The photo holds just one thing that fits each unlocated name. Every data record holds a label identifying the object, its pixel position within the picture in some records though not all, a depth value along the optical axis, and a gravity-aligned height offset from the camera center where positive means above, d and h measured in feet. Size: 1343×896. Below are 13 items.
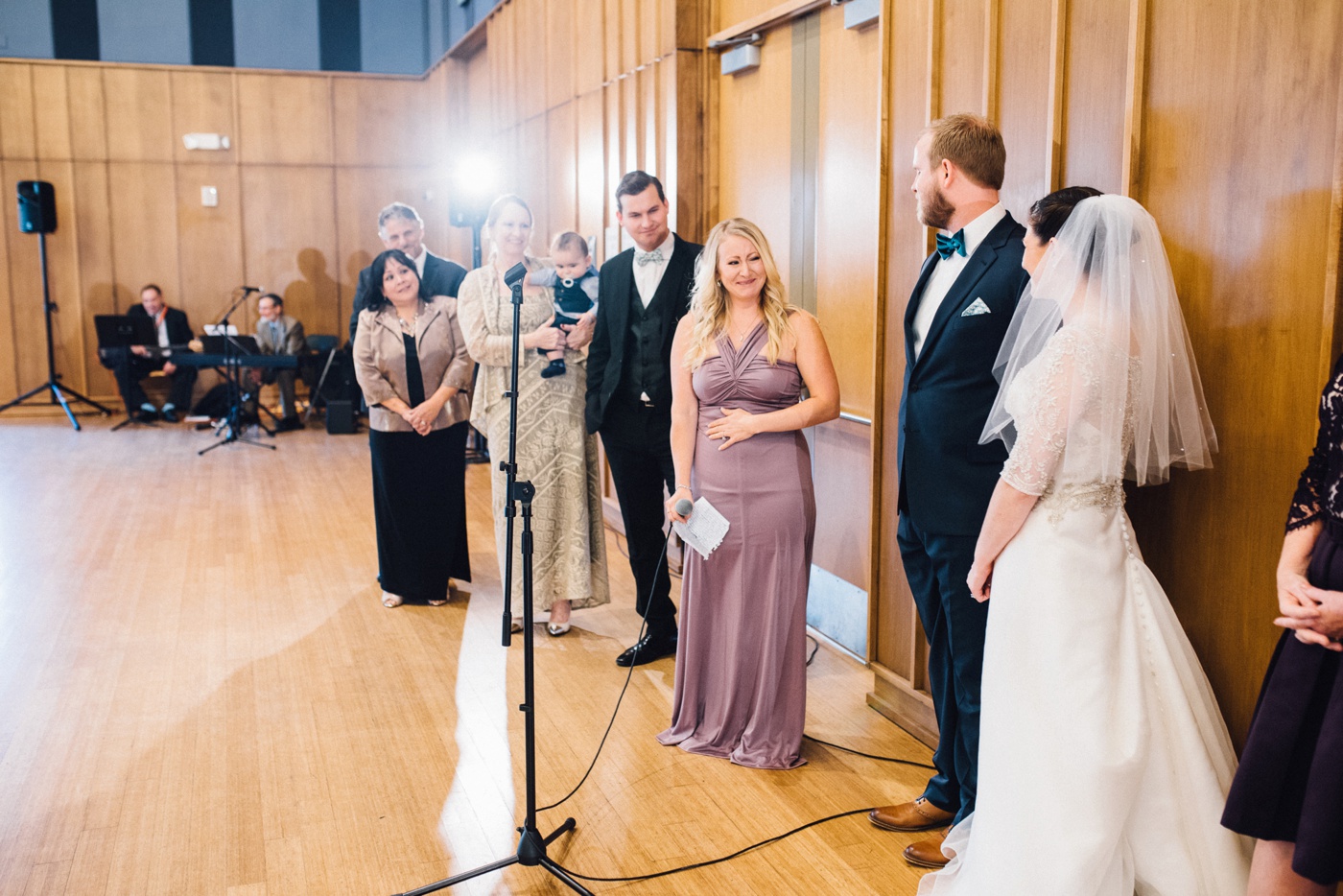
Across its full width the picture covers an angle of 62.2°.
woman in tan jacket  15.72 -1.79
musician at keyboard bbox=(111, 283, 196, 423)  35.78 -2.16
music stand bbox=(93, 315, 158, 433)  35.73 -1.14
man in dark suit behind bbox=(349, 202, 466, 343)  17.48 +0.80
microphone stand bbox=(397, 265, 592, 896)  8.71 -3.11
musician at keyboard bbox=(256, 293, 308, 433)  35.73 -1.12
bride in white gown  7.43 -2.14
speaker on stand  35.60 +2.56
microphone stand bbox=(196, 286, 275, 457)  32.07 -2.85
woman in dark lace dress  6.21 -2.44
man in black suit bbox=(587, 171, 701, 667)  13.37 -0.80
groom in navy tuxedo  8.79 -0.68
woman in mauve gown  10.94 -1.94
